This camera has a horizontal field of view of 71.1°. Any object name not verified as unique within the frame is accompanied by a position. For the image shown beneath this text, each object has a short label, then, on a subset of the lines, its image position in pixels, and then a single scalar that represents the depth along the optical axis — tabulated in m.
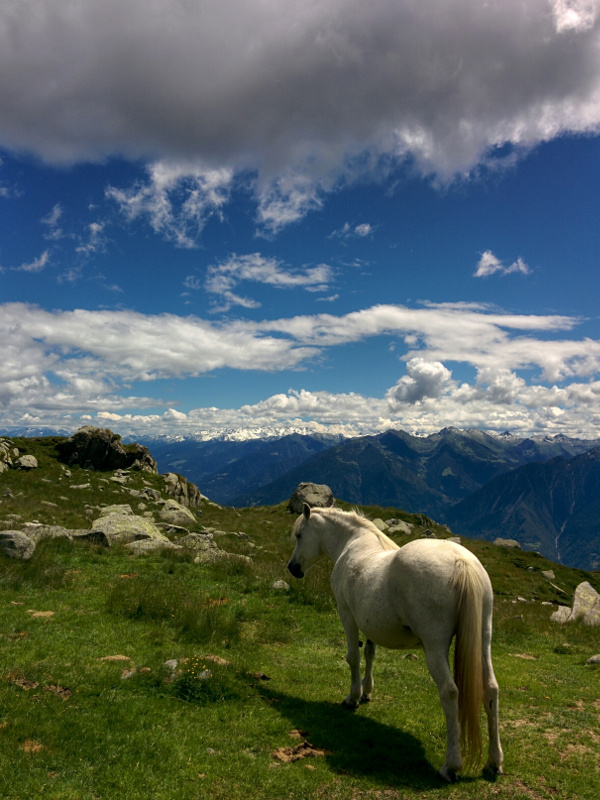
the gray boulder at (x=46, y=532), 18.33
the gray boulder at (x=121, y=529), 20.19
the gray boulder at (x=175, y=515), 34.83
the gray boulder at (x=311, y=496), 55.75
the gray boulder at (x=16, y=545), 14.53
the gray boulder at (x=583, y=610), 19.41
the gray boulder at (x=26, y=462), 46.66
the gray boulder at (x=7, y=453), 45.14
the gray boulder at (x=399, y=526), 48.17
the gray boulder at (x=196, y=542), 21.84
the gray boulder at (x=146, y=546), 20.25
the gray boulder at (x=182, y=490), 51.24
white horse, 6.12
